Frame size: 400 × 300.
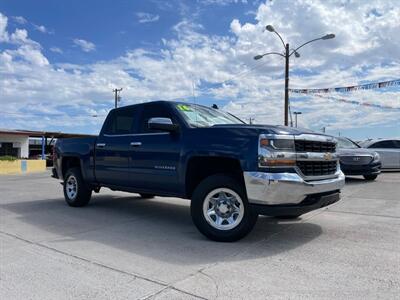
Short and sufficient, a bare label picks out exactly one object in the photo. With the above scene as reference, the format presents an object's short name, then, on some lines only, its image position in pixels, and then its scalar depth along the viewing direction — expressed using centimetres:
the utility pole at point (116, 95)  5672
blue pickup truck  501
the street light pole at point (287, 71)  2180
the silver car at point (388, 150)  1794
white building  3806
